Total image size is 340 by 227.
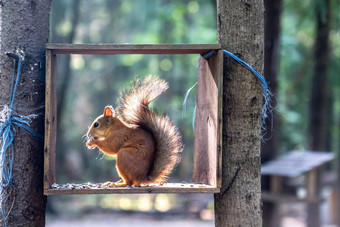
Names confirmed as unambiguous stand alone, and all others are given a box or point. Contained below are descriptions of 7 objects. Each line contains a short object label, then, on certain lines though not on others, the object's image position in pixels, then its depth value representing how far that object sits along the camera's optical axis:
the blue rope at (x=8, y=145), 5.34
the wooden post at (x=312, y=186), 13.12
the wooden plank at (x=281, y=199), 12.73
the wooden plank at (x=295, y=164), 12.51
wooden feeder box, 5.29
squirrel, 6.09
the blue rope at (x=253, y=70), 5.54
